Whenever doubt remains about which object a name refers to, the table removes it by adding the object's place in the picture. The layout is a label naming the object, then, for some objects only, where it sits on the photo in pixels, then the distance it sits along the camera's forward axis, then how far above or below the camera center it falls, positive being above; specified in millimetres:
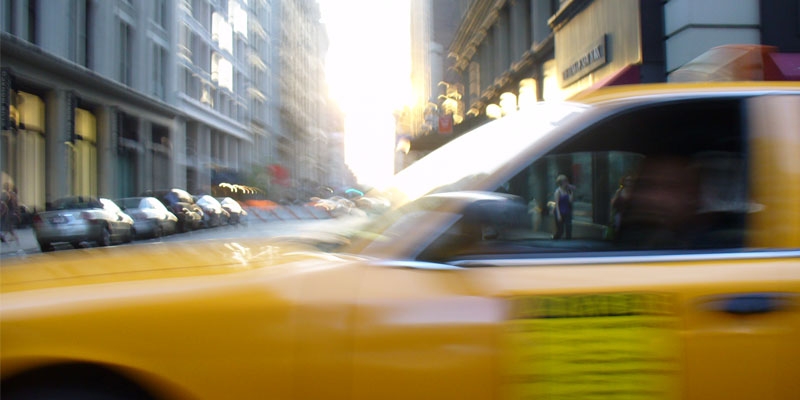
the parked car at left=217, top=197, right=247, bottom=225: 28750 +102
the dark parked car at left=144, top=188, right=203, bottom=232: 23594 +308
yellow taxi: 1872 -287
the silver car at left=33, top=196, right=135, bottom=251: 15977 -173
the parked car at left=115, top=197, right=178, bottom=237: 19906 +8
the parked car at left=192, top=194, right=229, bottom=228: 26359 +115
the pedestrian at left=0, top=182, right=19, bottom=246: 17656 +133
